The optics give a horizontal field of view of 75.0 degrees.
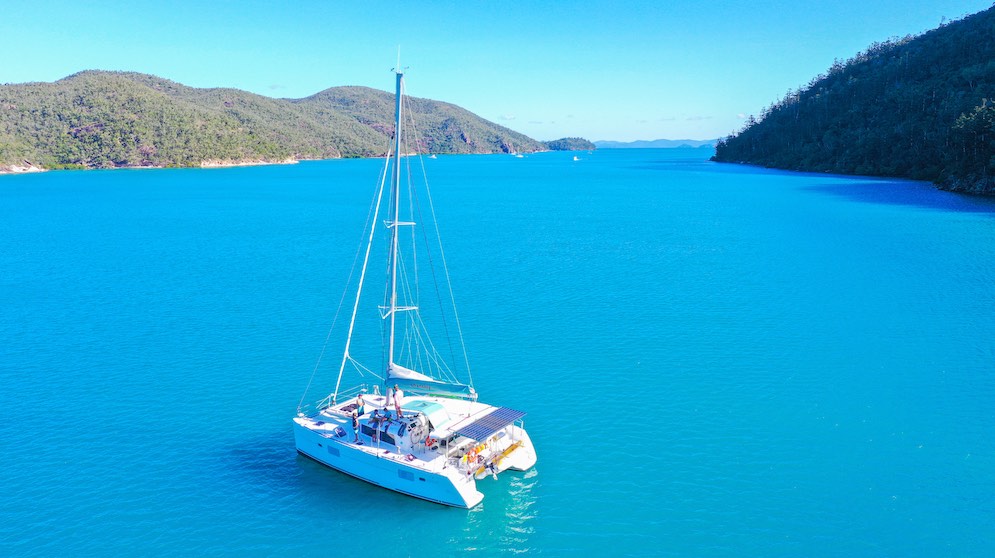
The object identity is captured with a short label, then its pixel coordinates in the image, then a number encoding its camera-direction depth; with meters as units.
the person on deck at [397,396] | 26.89
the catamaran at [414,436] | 25.28
